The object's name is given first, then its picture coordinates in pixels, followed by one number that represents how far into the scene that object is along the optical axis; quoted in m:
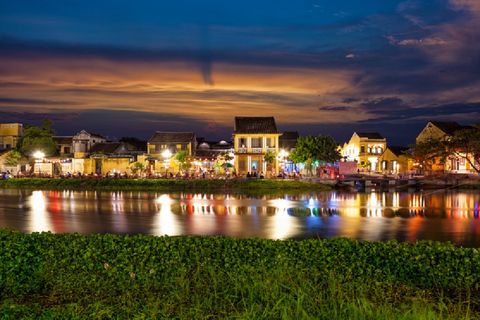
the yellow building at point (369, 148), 79.06
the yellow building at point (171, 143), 64.38
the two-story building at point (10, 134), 73.62
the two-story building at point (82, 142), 69.88
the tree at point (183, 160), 51.22
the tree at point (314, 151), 51.53
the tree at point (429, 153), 53.44
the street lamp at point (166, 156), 51.70
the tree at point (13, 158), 59.01
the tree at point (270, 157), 50.44
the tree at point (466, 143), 49.09
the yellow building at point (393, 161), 68.12
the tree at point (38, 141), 64.81
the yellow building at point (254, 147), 53.16
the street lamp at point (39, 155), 58.47
